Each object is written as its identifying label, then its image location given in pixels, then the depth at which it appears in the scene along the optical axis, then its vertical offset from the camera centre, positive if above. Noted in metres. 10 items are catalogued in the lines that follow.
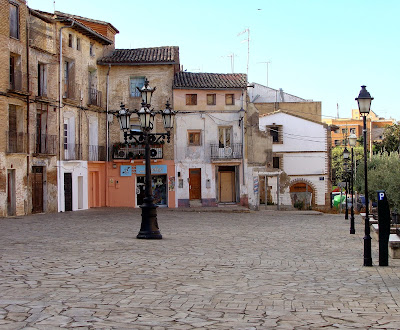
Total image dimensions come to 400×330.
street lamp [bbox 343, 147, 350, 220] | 30.41 +0.70
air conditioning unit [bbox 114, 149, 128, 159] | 38.22 +1.33
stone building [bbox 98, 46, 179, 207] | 38.56 +3.32
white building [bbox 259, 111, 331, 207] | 50.28 +1.54
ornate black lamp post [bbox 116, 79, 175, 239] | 16.64 +0.91
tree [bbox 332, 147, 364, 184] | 71.66 +1.82
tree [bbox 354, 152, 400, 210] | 22.31 -0.16
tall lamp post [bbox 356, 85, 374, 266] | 12.59 +1.37
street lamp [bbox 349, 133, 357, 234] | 26.84 +1.45
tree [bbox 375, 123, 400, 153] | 54.94 +3.15
